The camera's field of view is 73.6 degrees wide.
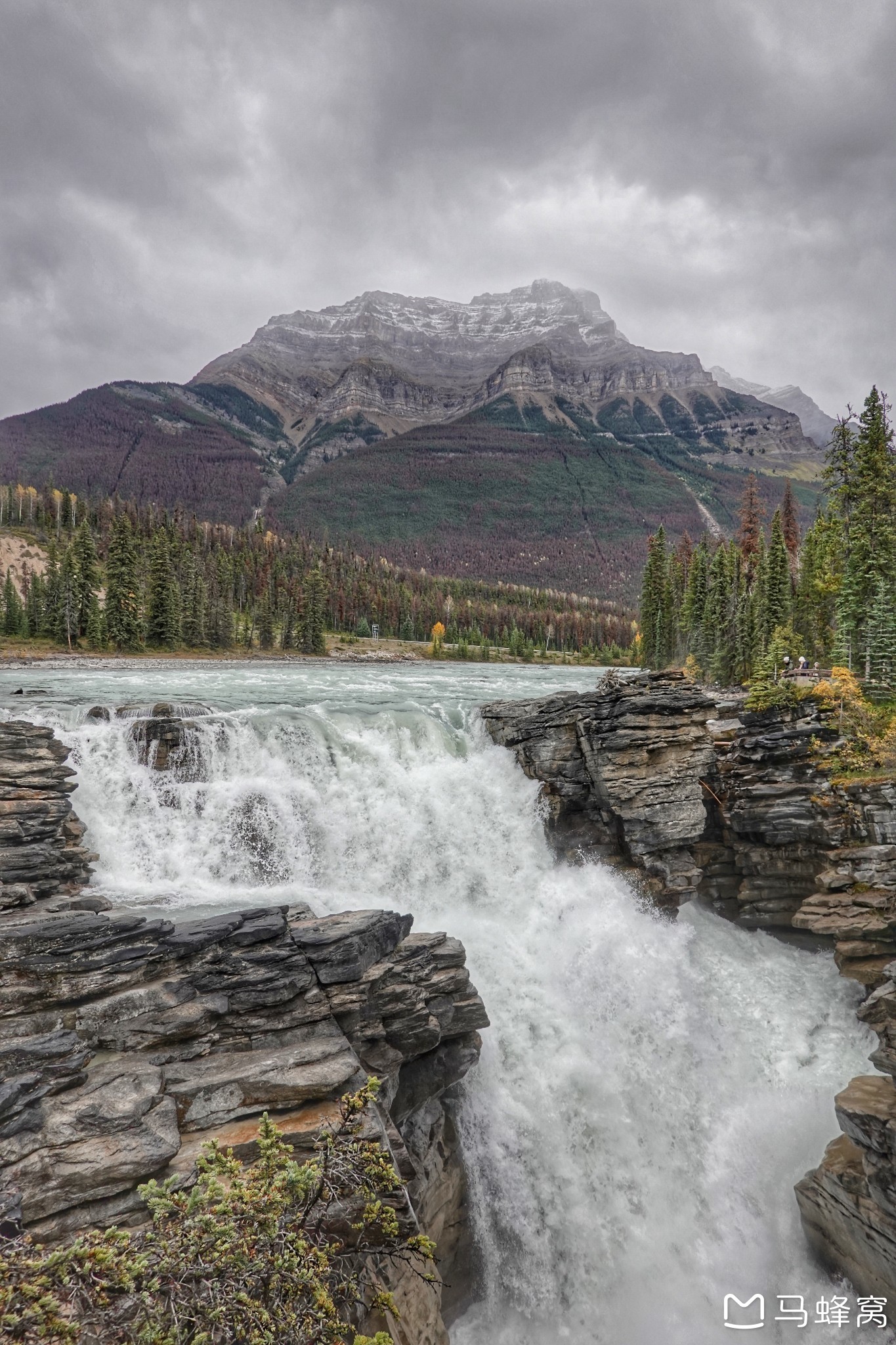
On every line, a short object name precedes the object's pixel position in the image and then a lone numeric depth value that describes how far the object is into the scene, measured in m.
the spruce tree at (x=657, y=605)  82.38
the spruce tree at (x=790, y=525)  67.00
